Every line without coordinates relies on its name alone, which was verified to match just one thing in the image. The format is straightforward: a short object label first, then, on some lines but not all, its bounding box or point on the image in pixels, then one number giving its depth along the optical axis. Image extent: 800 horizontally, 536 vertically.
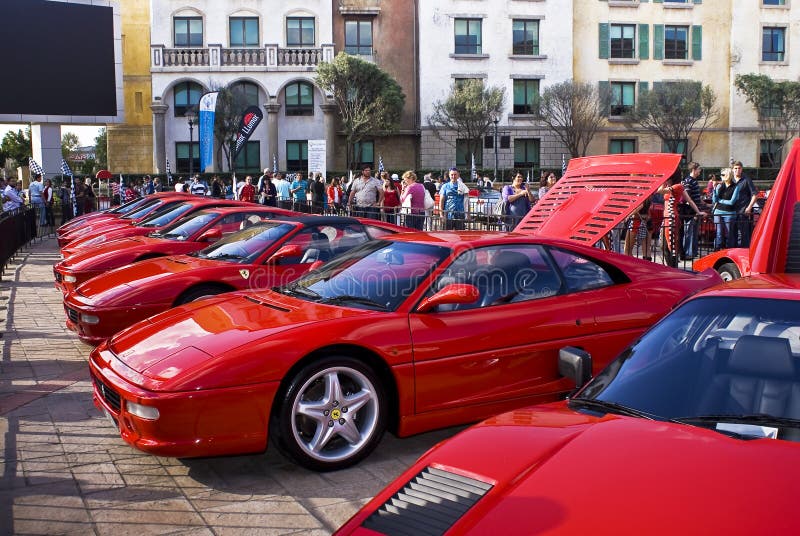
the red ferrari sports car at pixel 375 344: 4.55
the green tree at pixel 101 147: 81.75
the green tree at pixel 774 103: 47.22
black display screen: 37.59
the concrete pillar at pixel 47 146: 40.62
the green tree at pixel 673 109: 46.41
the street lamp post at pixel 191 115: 35.62
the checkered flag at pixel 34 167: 30.73
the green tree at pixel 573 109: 46.06
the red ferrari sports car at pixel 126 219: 14.67
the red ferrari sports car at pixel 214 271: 7.41
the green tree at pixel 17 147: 77.31
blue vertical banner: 25.42
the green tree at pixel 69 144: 82.32
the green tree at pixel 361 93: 44.19
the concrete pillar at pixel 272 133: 46.72
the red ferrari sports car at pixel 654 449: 2.30
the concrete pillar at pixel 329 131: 46.91
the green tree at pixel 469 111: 45.44
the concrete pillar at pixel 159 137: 46.31
